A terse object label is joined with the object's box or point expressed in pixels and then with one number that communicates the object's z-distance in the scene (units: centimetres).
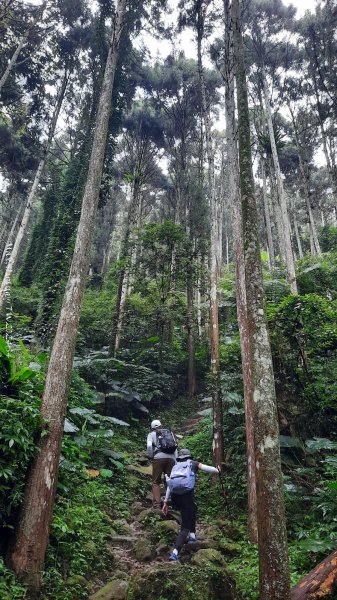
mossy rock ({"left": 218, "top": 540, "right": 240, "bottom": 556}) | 522
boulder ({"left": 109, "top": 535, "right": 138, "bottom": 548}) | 521
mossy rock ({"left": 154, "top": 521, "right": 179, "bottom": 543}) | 546
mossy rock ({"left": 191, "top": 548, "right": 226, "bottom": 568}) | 450
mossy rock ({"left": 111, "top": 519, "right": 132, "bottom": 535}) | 556
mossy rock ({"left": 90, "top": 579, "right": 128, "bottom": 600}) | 384
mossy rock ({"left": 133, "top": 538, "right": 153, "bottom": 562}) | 497
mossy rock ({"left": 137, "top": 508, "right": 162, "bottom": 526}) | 604
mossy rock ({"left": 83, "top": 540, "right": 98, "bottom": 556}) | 454
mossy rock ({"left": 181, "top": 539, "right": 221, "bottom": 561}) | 510
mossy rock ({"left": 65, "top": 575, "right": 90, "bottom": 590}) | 394
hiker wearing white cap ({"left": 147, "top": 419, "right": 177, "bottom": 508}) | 642
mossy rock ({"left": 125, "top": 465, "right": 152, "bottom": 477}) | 773
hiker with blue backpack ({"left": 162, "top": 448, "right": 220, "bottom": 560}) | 505
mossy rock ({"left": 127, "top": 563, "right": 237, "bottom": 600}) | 369
